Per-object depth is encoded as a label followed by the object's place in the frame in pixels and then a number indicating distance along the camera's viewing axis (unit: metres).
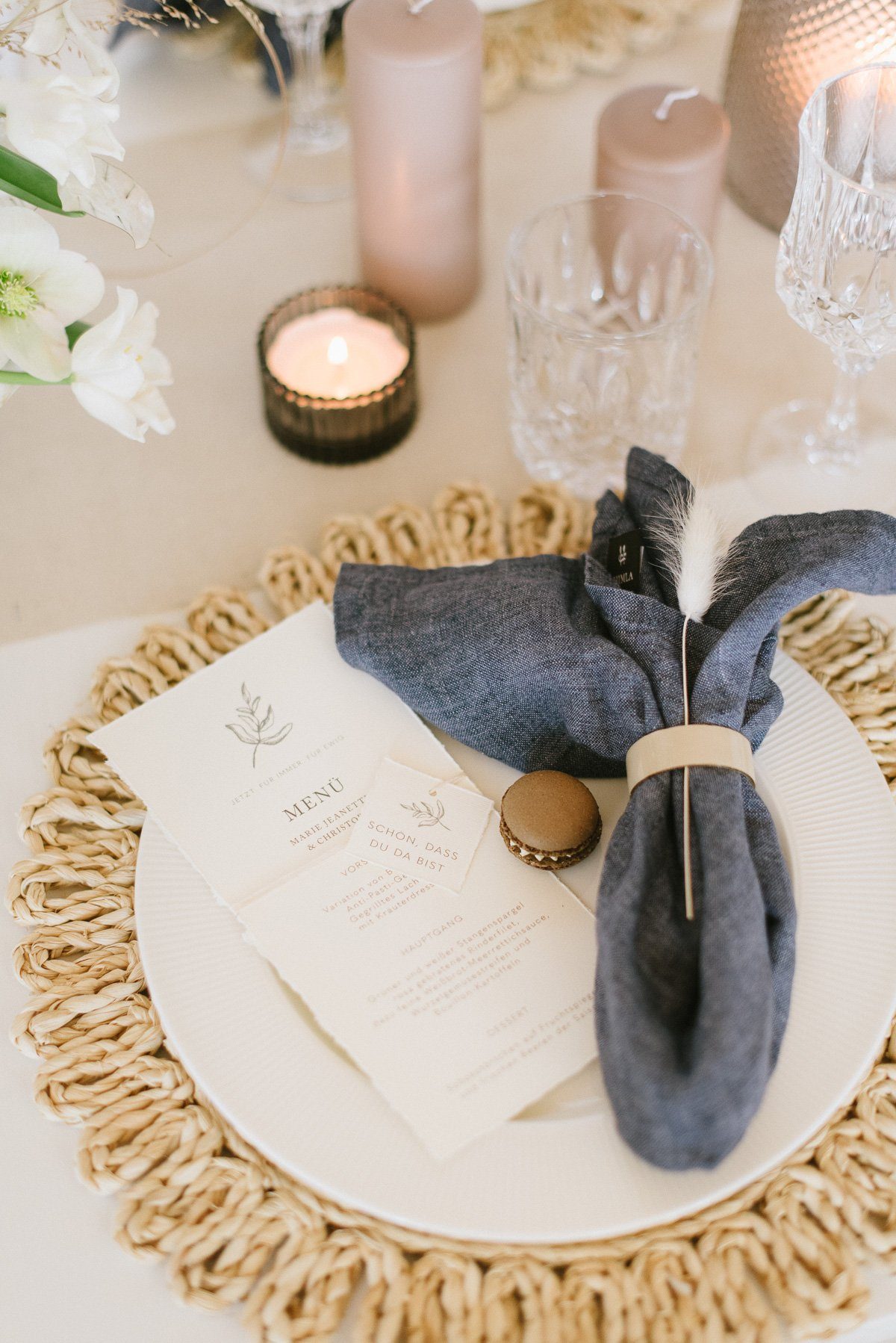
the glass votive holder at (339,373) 0.76
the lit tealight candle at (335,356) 0.77
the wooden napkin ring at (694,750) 0.52
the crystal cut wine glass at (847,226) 0.60
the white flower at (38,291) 0.53
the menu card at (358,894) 0.48
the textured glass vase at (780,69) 0.76
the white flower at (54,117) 0.50
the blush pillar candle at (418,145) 0.72
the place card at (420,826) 0.55
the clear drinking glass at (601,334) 0.67
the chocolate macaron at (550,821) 0.53
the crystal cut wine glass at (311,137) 0.94
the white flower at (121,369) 0.56
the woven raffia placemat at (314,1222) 0.45
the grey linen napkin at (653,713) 0.44
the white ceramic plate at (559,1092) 0.45
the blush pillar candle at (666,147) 0.75
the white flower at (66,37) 0.52
